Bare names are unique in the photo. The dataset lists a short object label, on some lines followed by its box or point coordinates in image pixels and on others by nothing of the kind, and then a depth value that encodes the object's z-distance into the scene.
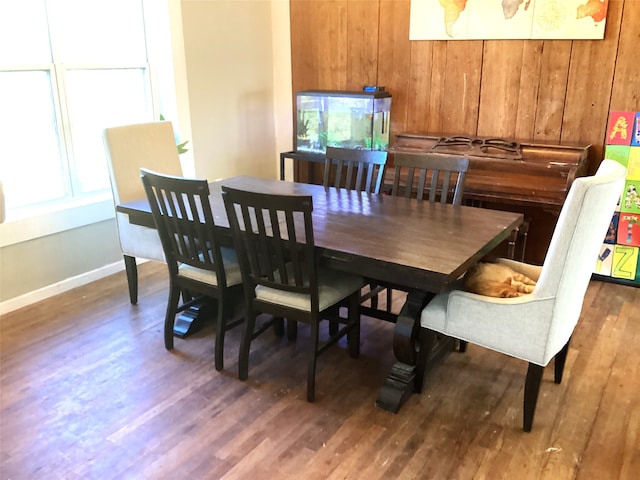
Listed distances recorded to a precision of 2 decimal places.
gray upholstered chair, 1.94
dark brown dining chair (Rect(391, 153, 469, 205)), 2.88
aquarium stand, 4.46
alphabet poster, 3.45
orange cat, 2.29
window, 3.36
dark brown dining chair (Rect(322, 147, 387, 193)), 3.15
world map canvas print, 3.54
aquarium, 4.24
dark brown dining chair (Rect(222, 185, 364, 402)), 2.21
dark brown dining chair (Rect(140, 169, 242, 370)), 2.46
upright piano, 3.42
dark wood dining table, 2.11
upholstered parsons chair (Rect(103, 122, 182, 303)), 3.22
